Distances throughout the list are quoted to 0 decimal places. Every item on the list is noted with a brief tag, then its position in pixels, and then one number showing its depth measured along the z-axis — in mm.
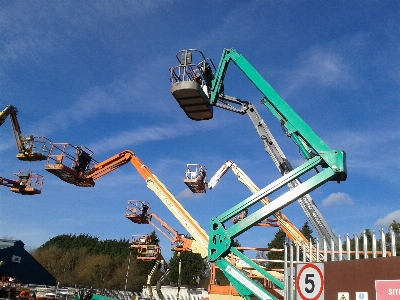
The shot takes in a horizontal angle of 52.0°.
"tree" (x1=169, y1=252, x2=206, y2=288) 75688
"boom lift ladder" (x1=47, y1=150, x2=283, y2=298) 23434
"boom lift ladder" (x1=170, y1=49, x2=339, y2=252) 13156
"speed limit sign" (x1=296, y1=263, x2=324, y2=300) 9586
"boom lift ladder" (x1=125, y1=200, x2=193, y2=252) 28016
